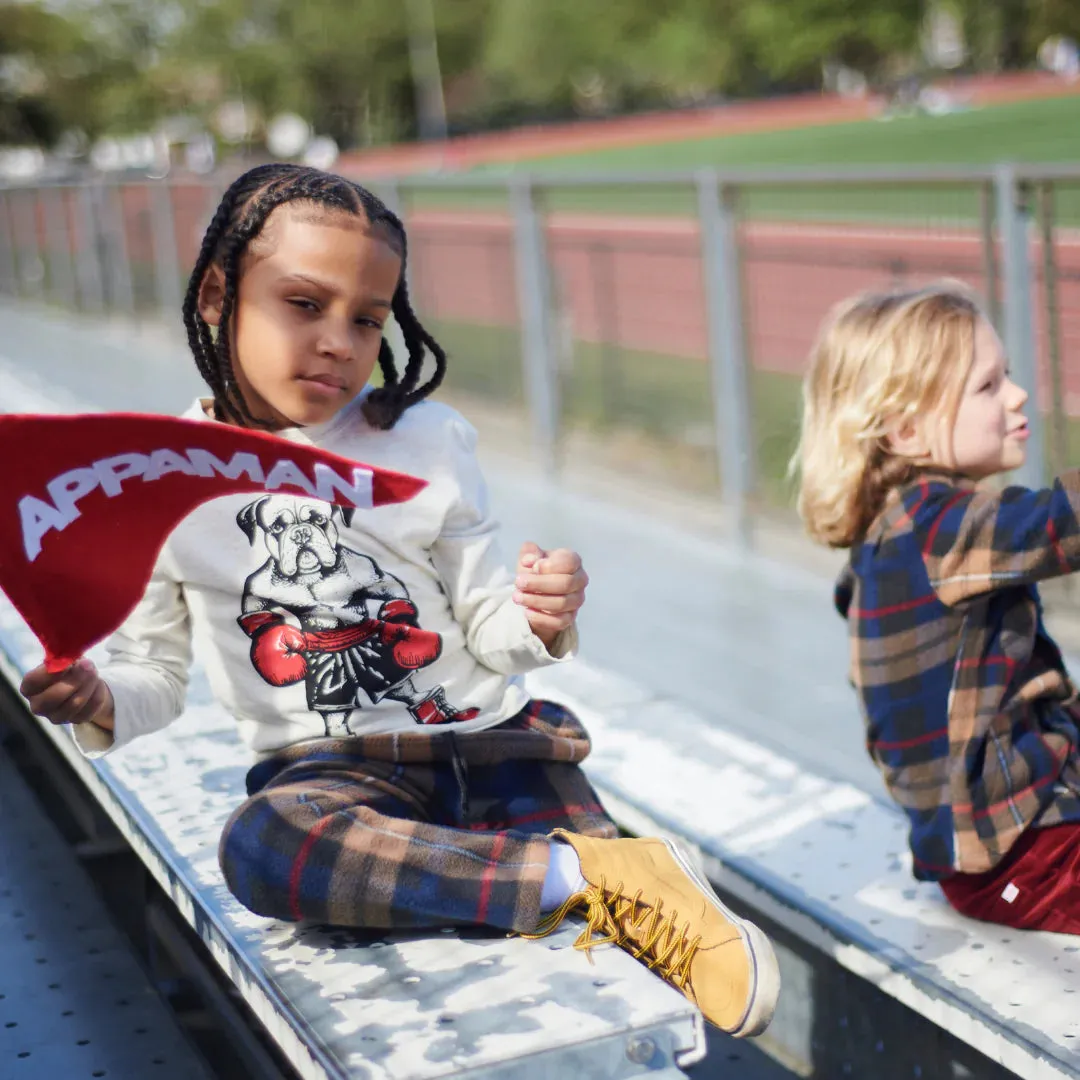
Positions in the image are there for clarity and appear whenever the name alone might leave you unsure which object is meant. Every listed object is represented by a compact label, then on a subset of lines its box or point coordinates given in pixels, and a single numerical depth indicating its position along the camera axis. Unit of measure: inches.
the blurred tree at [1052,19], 1589.6
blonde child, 87.7
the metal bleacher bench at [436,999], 66.4
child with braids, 78.6
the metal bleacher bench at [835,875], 82.0
